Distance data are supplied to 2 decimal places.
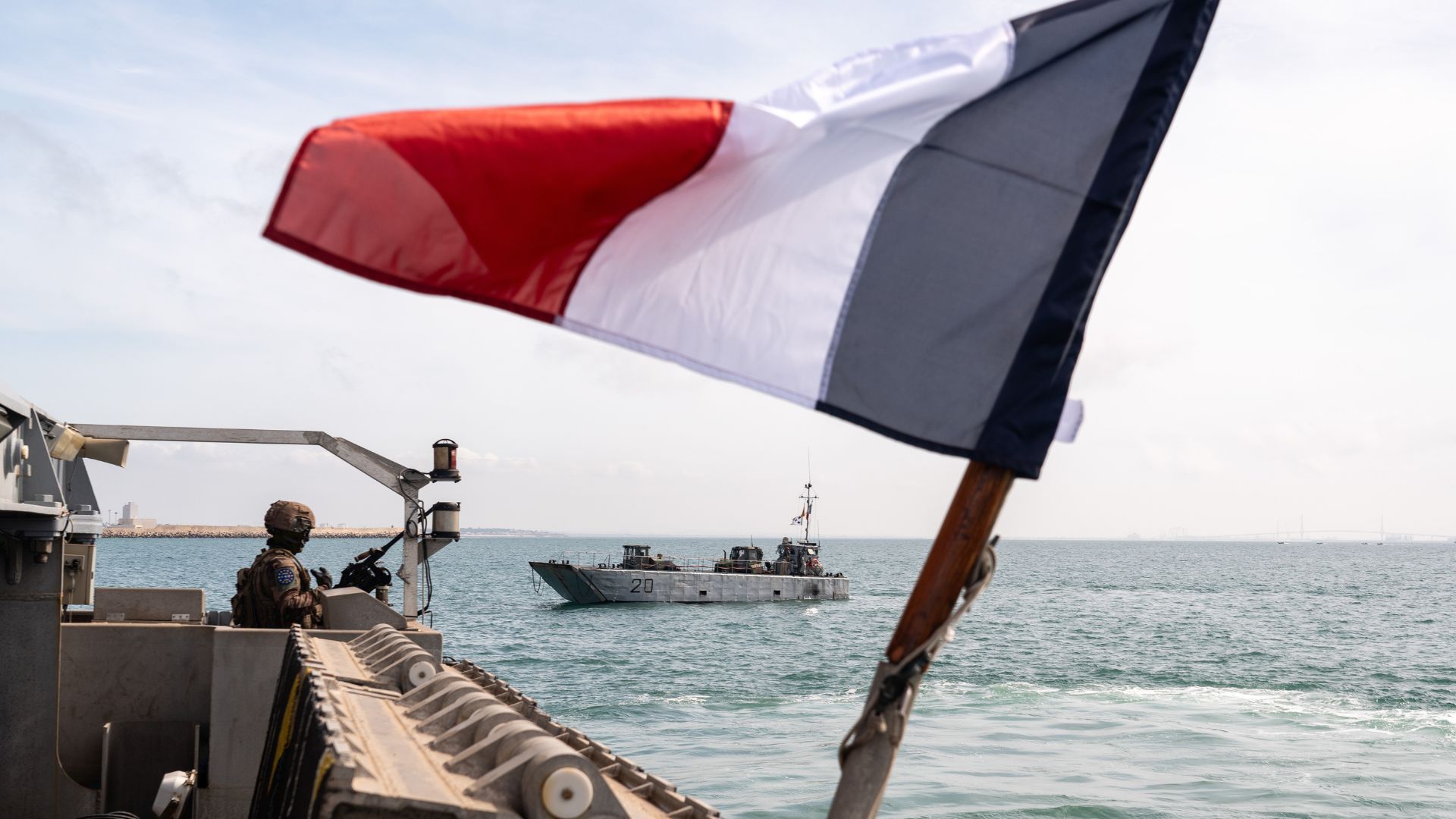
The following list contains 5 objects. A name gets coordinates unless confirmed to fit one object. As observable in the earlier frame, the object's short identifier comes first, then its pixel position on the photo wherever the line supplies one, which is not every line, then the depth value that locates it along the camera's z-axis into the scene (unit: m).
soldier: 10.80
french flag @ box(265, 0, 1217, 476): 4.14
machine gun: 14.55
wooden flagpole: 4.03
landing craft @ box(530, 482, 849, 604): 81.75
